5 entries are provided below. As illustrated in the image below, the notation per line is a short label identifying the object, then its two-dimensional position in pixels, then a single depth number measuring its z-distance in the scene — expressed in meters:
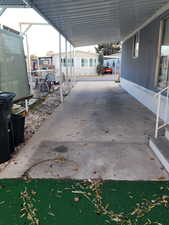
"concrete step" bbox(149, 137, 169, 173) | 2.78
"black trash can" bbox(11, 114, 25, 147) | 3.44
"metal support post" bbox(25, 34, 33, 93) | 6.26
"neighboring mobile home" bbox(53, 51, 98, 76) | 23.42
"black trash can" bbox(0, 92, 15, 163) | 2.75
